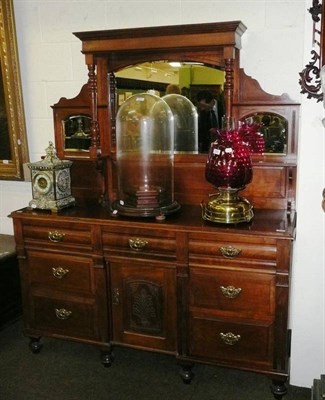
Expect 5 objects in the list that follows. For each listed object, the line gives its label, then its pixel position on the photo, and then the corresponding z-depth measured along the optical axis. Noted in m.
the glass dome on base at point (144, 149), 2.59
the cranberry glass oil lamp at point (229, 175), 2.22
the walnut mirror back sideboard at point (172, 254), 2.19
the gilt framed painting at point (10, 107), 2.83
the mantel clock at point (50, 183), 2.56
